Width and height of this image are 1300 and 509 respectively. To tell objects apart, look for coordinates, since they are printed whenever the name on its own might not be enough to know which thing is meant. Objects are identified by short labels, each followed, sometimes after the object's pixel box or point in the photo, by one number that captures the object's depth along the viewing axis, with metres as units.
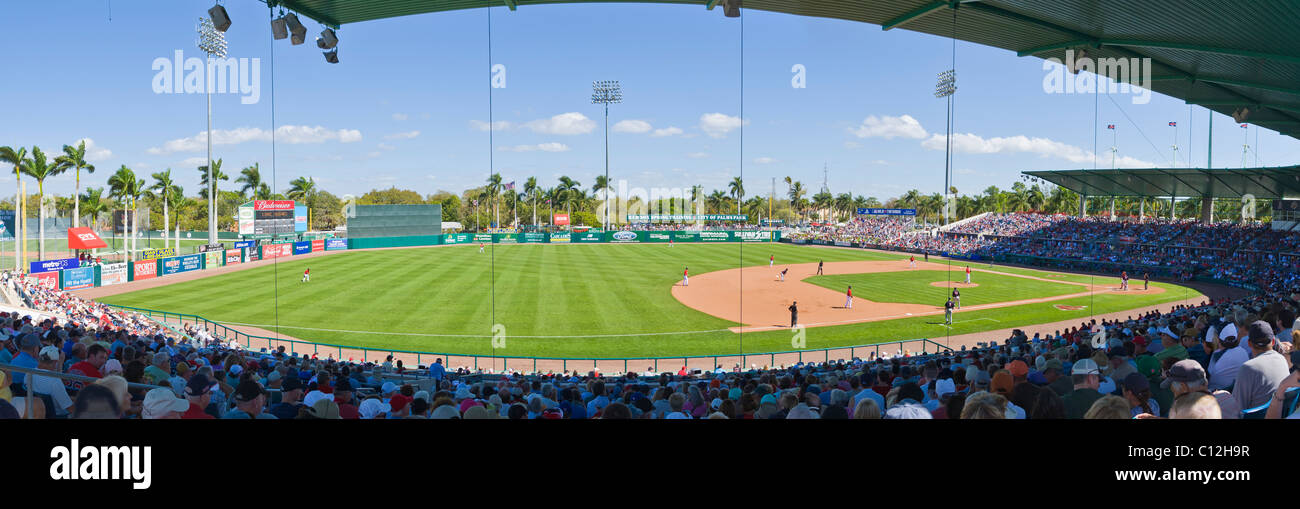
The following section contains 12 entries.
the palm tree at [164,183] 60.16
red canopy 38.91
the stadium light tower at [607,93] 67.19
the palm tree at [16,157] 38.84
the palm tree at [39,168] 40.47
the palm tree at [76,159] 43.44
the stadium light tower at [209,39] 29.25
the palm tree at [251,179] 75.56
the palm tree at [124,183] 56.00
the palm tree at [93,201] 61.47
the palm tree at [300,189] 83.81
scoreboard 51.09
